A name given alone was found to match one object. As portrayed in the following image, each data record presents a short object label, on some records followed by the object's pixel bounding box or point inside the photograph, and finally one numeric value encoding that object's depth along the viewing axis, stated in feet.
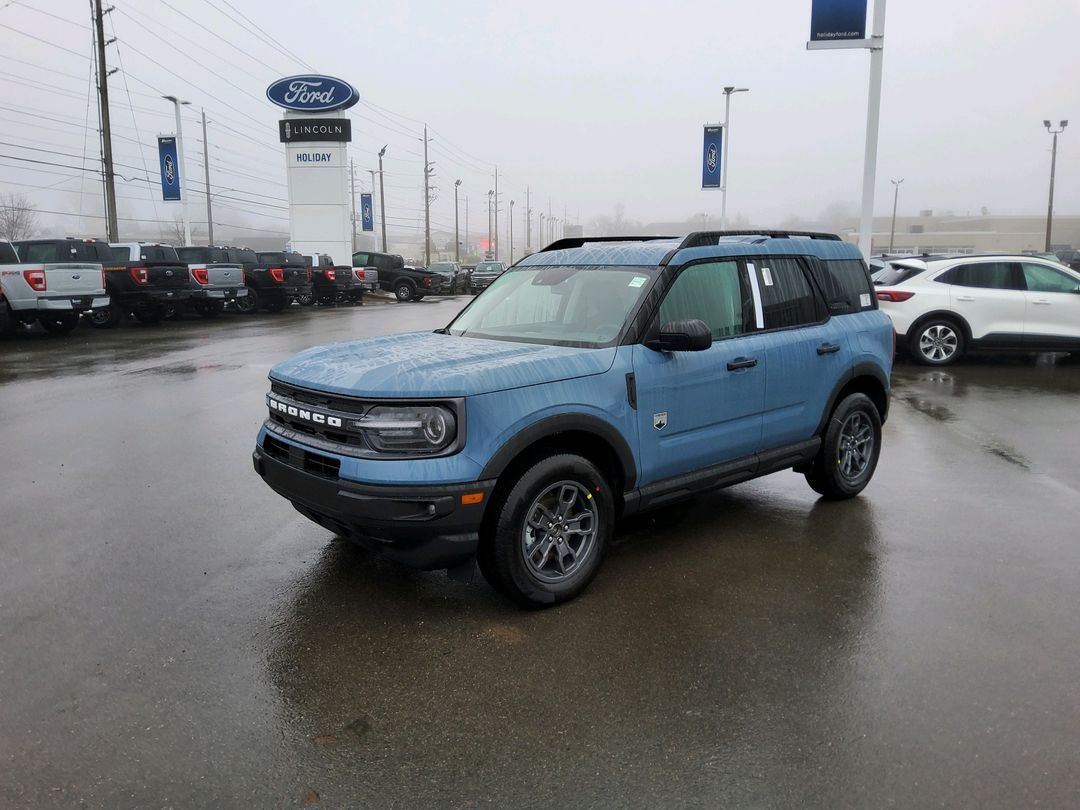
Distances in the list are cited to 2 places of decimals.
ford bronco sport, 12.07
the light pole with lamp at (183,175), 116.57
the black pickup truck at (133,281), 62.08
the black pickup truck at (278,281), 80.43
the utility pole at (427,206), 236.55
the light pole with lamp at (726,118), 116.96
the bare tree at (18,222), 258.98
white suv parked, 40.45
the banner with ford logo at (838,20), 48.32
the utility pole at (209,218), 201.00
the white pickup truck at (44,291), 51.03
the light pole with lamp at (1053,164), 180.04
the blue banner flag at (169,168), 115.34
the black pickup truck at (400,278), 114.52
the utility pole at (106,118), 95.50
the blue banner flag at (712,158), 106.52
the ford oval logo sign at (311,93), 113.70
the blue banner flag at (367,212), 195.93
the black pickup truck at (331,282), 94.12
